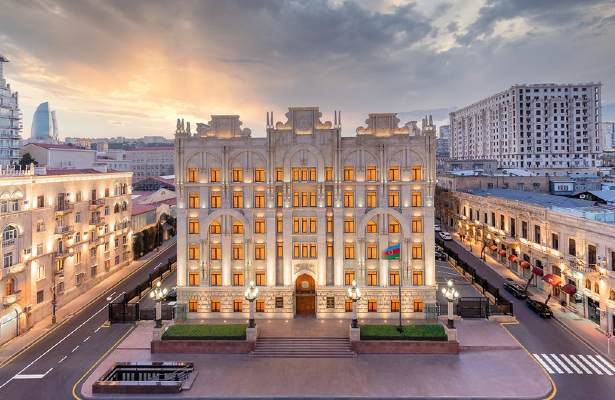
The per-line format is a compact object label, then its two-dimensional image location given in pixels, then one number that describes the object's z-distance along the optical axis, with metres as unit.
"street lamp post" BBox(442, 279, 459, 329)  35.83
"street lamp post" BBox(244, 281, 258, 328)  36.41
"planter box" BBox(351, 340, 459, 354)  35.03
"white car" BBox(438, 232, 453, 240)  79.56
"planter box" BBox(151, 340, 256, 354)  35.53
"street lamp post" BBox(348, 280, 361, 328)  36.03
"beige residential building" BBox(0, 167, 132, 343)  38.81
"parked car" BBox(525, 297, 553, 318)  42.09
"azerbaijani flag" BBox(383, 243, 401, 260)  38.75
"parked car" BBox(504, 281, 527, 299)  47.97
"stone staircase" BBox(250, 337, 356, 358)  34.94
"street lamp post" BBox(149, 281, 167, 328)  35.88
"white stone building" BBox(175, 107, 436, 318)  41.81
